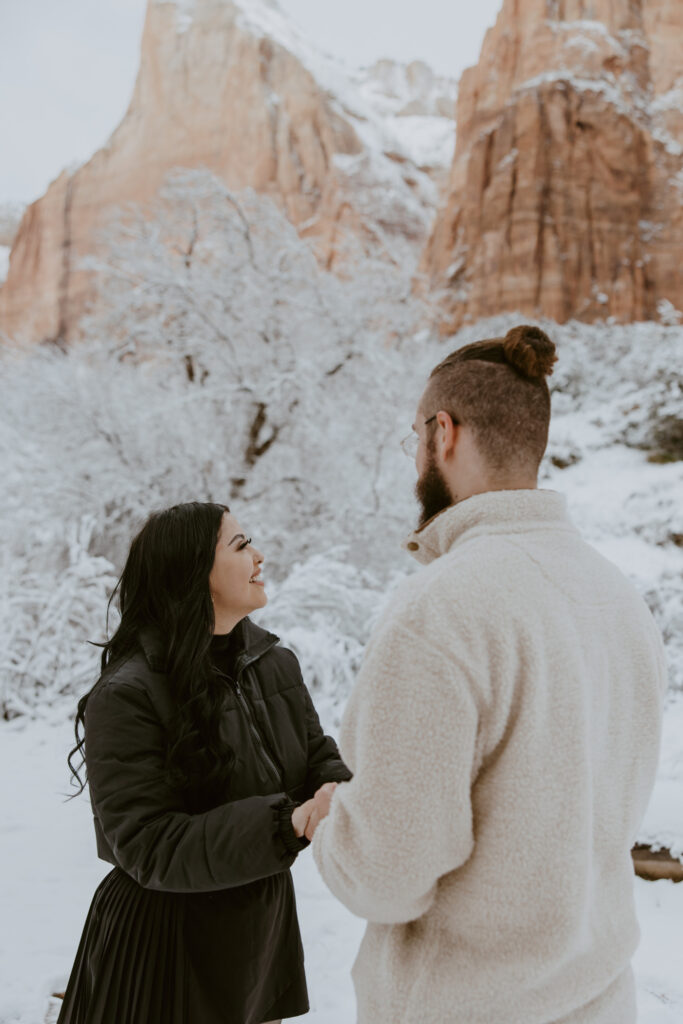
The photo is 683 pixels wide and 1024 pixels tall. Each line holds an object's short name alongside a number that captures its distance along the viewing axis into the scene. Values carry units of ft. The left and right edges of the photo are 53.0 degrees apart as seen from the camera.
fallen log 10.48
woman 4.48
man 2.90
